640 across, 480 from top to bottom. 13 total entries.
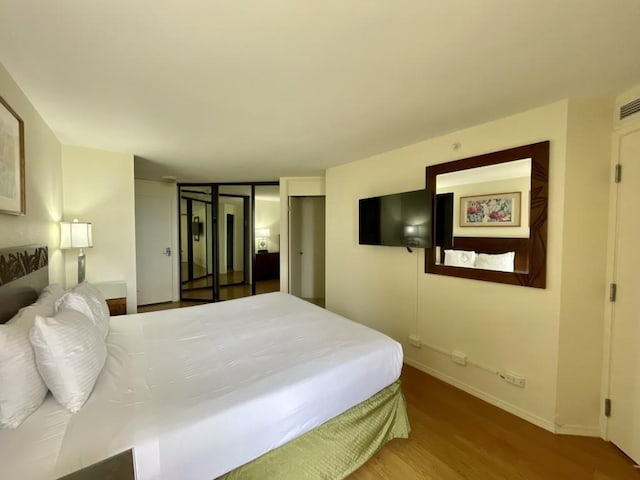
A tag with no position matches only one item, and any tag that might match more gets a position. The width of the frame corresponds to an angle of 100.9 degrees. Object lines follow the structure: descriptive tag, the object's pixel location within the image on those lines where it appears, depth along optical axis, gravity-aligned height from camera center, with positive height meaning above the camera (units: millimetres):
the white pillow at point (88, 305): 1613 -475
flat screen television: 2529 +143
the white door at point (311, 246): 5496 -293
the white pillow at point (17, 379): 1016 -602
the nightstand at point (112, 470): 771 -736
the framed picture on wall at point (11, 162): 1499 +415
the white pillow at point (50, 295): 1631 -436
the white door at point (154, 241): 4723 -193
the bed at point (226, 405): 999 -784
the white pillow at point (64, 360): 1124 -574
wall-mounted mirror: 1993 +148
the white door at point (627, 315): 1695 -533
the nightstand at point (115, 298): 2770 -713
